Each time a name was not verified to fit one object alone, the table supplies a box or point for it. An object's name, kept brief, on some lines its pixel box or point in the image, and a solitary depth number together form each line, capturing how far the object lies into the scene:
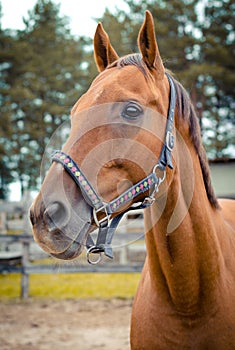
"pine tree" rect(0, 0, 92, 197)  21.38
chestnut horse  1.47
